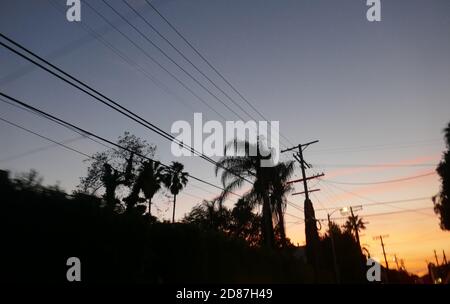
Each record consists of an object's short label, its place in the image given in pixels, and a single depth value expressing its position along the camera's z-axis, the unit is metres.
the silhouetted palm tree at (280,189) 26.08
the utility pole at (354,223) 37.52
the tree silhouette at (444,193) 32.99
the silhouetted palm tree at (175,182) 48.88
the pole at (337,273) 26.52
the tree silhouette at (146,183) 36.28
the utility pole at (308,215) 24.69
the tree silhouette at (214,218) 49.99
